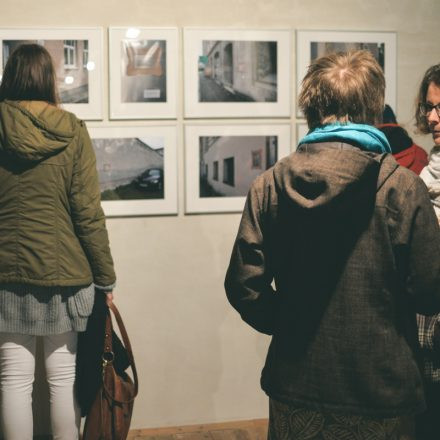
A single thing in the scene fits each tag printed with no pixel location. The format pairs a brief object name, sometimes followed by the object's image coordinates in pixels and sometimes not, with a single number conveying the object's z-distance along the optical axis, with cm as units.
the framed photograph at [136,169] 283
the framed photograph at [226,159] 291
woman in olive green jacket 213
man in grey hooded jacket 137
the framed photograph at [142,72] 279
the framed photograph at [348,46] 293
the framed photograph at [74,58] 273
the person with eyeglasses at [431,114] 181
